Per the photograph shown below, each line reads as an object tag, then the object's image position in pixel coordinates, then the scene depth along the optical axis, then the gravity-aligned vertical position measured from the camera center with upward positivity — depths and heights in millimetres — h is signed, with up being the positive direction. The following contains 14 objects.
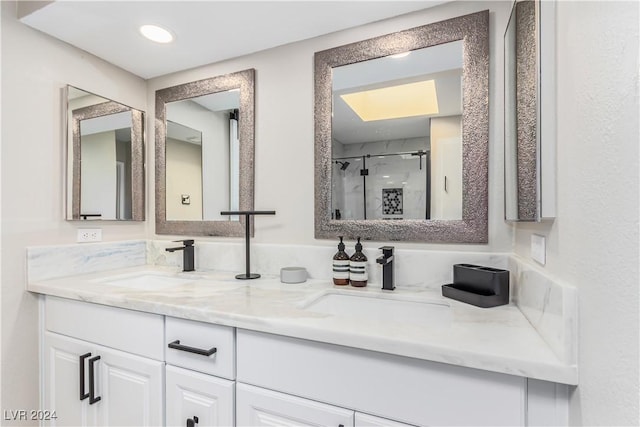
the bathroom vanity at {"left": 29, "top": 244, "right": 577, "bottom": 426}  677 -399
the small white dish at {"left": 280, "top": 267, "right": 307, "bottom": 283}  1388 -286
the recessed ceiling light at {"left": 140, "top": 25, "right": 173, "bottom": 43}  1444 +854
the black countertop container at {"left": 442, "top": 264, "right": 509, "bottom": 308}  1014 -259
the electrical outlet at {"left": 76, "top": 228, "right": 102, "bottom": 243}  1604 -122
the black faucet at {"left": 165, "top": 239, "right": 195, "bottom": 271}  1671 -239
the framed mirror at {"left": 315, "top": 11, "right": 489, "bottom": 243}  1218 +328
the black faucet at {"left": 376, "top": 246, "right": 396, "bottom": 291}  1229 -239
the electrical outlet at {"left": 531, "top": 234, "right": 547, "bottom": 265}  823 -102
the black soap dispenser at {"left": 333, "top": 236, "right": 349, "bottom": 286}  1330 -251
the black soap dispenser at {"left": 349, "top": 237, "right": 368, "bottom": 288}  1305 -243
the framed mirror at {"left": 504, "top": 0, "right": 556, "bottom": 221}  759 +279
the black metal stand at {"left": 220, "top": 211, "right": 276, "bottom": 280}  1480 -168
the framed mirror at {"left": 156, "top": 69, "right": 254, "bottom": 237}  1652 +324
